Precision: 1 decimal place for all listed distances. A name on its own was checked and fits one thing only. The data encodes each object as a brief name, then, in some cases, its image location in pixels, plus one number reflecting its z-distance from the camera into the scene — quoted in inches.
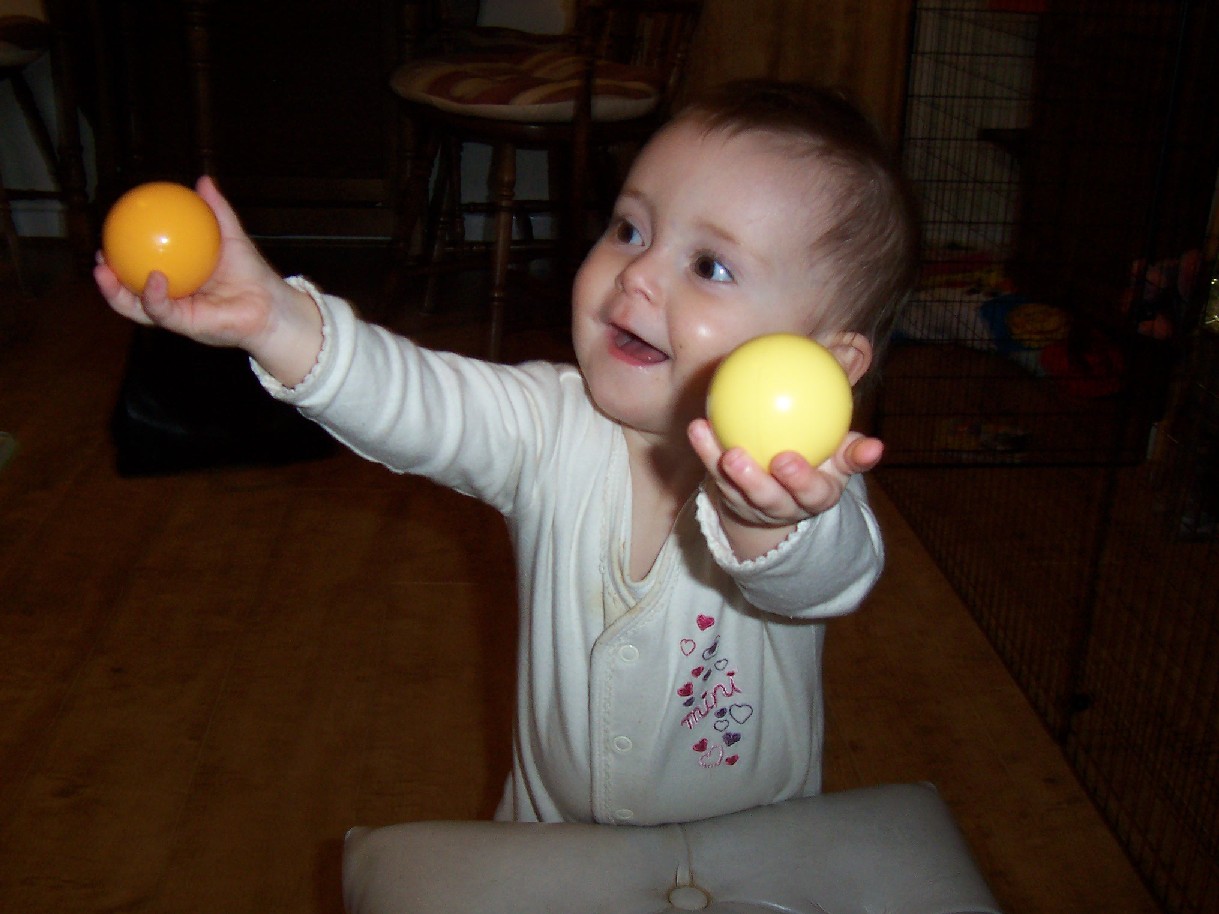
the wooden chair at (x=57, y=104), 109.5
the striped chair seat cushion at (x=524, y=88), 85.7
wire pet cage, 58.6
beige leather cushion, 29.7
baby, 28.8
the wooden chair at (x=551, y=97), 85.8
